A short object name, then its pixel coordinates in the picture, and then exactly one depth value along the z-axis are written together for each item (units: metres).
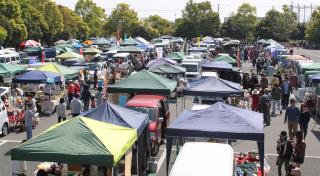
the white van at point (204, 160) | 7.93
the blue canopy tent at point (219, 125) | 10.22
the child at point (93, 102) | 20.63
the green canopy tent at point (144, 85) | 16.64
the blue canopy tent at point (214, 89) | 16.50
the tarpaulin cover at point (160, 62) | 29.38
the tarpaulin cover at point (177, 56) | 34.72
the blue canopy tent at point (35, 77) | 20.12
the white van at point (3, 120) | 16.17
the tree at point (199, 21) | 85.44
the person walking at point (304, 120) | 15.66
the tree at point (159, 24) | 95.19
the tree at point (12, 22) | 48.44
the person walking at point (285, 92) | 21.66
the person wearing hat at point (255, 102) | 19.77
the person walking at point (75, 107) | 17.23
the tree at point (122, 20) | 87.68
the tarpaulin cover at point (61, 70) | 21.52
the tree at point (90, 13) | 87.50
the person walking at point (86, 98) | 20.89
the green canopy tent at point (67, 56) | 35.50
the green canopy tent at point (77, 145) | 8.43
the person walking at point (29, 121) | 14.98
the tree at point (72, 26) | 72.06
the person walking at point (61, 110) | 16.78
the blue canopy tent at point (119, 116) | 10.98
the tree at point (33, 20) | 55.75
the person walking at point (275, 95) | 20.78
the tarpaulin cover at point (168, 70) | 22.83
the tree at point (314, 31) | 73.94
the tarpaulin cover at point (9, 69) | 22.97
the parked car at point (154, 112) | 14.20
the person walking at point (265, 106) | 18.45
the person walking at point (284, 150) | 11.18
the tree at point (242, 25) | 84.80
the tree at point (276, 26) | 81.50
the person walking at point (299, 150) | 11.07
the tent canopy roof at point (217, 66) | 26.46
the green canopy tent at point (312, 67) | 23.90
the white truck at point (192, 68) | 30.20
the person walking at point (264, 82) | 23.80
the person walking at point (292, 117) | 15.52
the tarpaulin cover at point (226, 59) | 30.54
